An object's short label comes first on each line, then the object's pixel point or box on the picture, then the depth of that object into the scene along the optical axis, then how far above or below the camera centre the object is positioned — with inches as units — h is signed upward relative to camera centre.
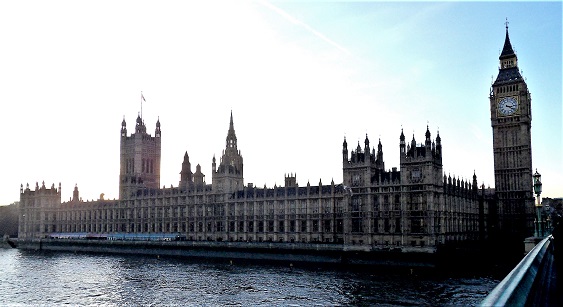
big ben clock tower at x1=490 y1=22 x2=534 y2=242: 5477.4 +528.1
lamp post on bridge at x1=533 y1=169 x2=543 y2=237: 1846.7 +18.0
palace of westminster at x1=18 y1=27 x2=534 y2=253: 4269.2 -41.8
